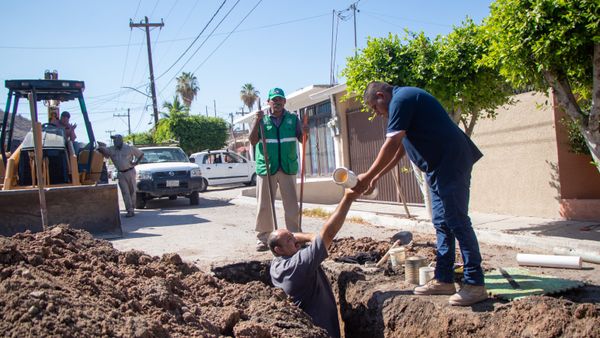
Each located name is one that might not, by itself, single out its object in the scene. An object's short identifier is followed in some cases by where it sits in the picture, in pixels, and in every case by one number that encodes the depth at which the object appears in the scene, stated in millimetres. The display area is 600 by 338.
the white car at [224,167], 21578
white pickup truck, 13531
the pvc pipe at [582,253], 5080
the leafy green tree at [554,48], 5238
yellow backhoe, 8211
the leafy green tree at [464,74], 7250
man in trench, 3727
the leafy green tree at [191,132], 32688
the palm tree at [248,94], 62812
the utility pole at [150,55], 30297
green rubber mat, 3502
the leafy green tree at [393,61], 7578
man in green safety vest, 6539
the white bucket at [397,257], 4746
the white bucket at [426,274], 4039
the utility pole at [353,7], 26508
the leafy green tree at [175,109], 33353
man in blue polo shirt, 3459
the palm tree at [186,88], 54375
